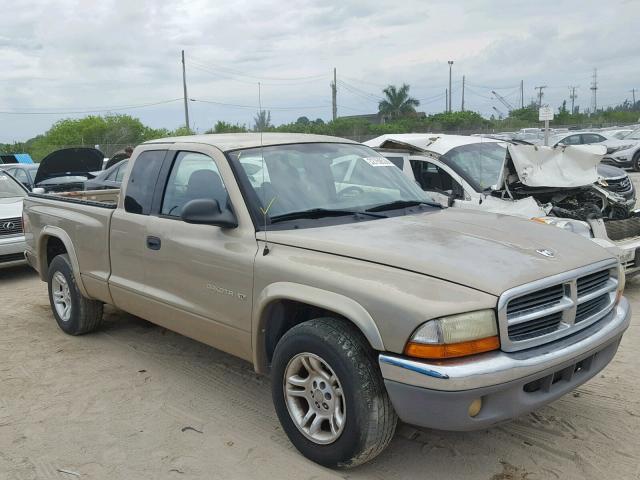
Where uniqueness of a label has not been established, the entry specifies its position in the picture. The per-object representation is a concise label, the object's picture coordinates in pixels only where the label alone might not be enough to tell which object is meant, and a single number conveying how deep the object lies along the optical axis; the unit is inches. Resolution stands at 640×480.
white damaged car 265.3
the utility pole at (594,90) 3410.4
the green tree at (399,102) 2309.1
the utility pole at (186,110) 1188.9
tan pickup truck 114.6
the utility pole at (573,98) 3375.5
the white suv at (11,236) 337.7
